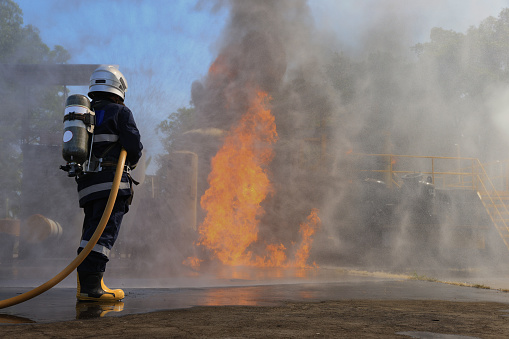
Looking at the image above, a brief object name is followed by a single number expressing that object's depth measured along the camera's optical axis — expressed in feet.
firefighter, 13.46
